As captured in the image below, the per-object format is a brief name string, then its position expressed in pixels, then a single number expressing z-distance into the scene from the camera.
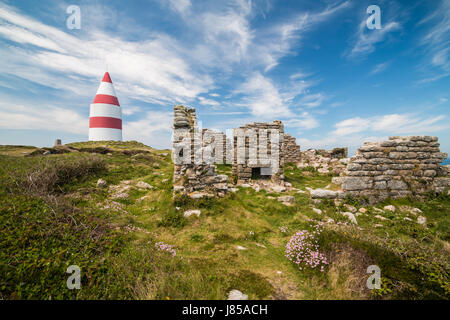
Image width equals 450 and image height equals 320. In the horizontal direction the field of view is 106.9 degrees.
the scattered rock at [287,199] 7.20
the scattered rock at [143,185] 9.14
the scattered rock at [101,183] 8.52
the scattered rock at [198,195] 6.57
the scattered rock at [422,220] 5.70
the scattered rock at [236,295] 2.78
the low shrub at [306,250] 3.66
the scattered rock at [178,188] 6.69
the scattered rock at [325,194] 7.26
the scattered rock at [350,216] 5.75
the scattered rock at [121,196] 7.48
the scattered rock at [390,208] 6.54
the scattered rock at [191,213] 5.88
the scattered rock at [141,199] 7.56
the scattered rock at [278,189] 8.70
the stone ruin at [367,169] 7.03
